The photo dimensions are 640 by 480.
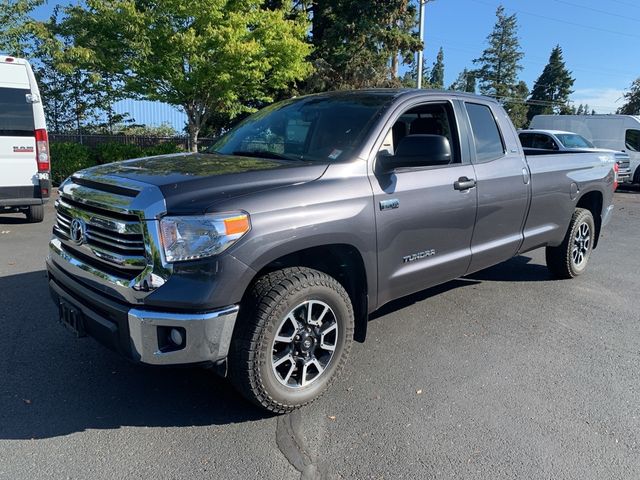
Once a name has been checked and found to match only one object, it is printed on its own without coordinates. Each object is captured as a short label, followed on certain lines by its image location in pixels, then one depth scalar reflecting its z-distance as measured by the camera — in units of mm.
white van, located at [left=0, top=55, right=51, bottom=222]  7770
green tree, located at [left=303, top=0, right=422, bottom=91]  19484
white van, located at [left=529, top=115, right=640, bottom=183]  18656
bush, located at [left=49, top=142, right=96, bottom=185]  13266
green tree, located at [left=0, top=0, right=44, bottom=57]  15266
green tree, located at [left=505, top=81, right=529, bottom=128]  65875
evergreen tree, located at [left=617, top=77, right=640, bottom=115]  52531
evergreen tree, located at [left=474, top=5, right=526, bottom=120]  66875
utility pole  21250
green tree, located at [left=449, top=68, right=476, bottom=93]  70062
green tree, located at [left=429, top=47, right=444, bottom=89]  101994
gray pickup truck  2576
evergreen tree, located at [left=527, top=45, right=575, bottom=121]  71750
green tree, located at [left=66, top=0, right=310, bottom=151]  12602
